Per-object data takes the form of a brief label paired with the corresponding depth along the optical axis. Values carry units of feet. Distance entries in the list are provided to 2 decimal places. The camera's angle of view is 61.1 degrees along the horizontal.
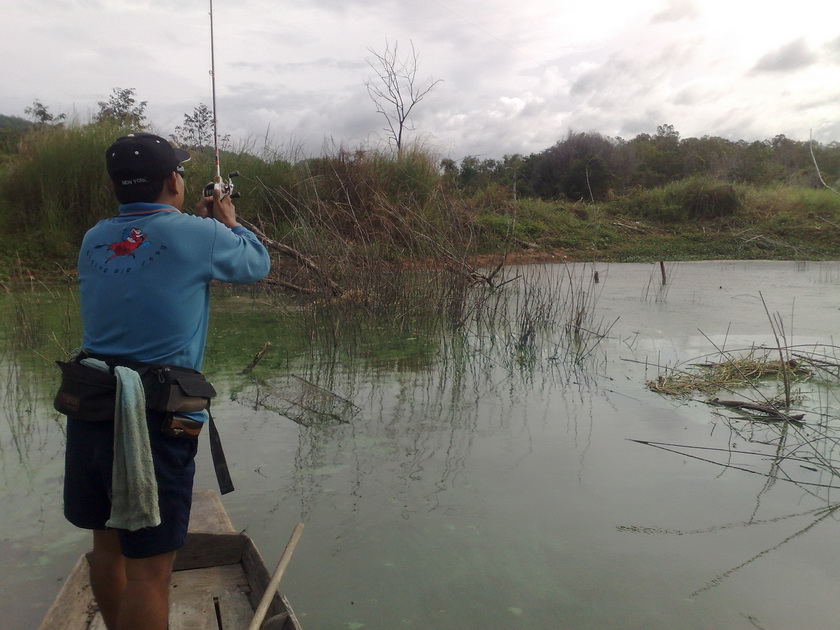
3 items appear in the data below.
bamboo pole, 5.82
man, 5.28
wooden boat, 6.39
